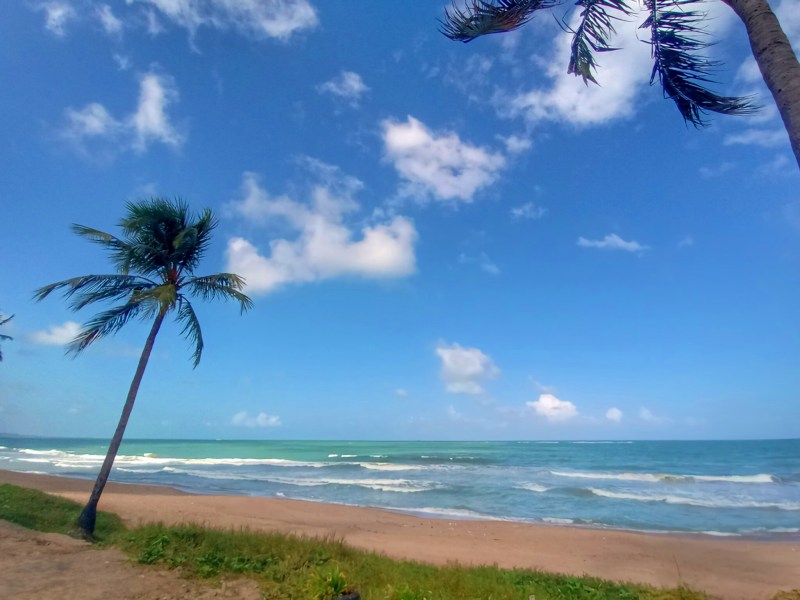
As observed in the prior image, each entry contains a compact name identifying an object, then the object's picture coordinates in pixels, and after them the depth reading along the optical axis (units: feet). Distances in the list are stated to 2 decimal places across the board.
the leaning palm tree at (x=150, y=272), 32.53
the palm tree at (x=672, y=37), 13.08
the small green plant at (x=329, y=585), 18.25
